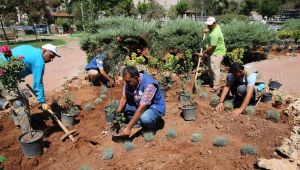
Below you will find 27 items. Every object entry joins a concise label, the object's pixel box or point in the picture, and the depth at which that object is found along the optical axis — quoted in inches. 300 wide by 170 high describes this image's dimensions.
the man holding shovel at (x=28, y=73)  174.9
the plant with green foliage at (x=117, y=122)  175.5
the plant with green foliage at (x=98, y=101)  249.3
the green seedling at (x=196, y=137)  177.3
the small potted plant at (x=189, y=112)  203.9
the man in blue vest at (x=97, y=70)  289.9
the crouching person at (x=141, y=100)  167.8
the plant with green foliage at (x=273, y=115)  207.8
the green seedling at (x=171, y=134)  182.5
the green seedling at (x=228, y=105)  221.5
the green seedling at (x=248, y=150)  160.4
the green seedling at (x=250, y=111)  212.8
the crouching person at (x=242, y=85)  204.4
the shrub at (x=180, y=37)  337.1
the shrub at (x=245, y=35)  379.2
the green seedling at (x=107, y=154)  164.2
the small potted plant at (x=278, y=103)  233.8
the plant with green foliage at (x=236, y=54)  361.7
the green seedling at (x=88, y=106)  236.5
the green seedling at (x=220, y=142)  170.2
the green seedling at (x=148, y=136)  179.9
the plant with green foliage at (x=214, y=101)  233.6
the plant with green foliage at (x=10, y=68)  160.6
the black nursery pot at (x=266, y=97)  243.9
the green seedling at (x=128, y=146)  171.2
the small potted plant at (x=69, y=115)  207.8
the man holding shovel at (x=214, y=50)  265.1
